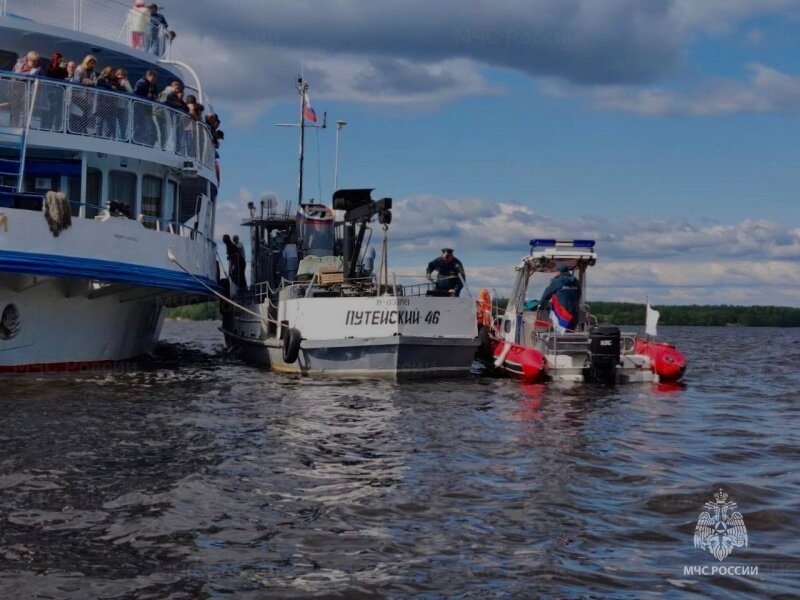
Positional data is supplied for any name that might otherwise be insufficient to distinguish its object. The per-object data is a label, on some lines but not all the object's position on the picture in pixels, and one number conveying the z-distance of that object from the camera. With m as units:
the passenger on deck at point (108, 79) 18.22
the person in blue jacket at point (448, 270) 21.09
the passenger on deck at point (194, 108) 20.61
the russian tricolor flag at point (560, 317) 20.02
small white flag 19.98
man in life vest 20.02
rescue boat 18.73
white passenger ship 16.27
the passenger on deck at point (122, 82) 18.53
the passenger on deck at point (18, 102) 17.16
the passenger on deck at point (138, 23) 21.56
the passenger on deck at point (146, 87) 19.20
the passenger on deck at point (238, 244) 29.52
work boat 18.47
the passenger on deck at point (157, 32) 22.34
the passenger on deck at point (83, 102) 17.77
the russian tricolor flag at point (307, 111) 29.92
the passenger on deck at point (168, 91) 19.81
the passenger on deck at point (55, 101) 17.50
